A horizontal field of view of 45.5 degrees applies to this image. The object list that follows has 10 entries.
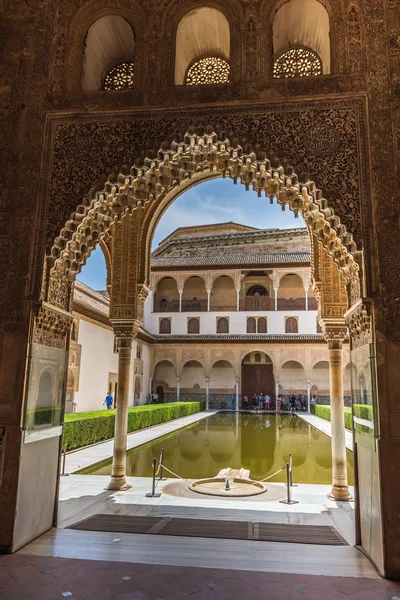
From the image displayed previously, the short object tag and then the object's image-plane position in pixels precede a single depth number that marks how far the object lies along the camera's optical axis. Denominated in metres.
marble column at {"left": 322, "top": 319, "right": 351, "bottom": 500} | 6.45
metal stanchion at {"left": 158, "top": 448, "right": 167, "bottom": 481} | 7.41
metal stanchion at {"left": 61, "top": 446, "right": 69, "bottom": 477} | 7.62
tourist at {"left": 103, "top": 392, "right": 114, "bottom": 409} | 18.23
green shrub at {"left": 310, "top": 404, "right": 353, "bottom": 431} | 14.92
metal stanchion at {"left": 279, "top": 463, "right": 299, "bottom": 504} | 6.05
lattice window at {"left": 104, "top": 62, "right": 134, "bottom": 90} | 5.52
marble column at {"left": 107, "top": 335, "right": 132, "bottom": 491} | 6.87
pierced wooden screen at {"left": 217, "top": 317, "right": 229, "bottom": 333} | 26.80
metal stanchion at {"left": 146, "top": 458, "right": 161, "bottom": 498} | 6.26
